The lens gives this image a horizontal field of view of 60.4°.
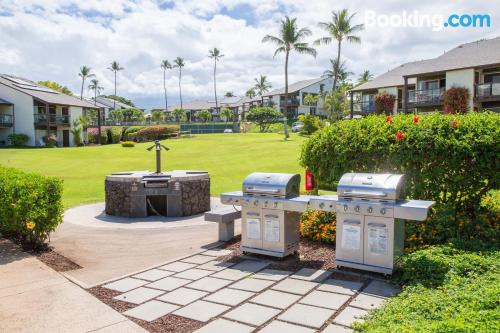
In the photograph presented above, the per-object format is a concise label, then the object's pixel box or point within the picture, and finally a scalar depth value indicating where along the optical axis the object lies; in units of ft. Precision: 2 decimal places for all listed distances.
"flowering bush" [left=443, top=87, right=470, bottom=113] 109.40
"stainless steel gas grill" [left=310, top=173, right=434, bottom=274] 20.12
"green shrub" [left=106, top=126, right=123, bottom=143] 174.60
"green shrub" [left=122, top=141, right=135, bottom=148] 135.34
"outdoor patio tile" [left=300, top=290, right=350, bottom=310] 17.42
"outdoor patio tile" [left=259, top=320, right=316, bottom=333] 15.14
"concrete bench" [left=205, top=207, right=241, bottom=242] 28.04
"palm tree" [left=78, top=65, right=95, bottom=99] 314.35
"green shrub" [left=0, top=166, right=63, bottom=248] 24.52
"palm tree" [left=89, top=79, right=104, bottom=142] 353.51
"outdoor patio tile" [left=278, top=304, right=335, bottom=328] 15.81
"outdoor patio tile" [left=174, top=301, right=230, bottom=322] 16.55
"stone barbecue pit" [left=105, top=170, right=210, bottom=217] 38.04
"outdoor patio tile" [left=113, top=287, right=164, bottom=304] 18.37
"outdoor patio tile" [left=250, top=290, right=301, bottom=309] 17.60
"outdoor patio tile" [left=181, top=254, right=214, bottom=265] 24.04
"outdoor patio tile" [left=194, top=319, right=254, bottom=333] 15.24
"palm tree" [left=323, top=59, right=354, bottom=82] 224.20
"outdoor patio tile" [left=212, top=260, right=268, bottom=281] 21.50
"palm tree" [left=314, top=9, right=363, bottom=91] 156.15
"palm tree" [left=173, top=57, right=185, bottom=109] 326.24
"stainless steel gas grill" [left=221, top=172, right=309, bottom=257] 23.61
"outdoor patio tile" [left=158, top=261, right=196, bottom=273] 22.70
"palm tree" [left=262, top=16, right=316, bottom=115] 152.66
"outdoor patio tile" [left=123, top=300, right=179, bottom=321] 16.65
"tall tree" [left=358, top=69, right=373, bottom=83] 272.88
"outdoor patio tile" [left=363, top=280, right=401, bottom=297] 18.71
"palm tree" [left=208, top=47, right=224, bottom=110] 304.71
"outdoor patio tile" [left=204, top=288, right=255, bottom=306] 18.03
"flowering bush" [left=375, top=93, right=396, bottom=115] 137.82
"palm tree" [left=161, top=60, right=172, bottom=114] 334.24
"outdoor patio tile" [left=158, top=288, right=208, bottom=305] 18.16
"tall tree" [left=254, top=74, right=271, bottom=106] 346.54
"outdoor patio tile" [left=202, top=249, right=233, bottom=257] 25.70
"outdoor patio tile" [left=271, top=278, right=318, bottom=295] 19.12
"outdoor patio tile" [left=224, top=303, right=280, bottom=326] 16.06
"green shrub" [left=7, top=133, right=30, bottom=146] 142.20
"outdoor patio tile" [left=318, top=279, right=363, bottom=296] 19.02
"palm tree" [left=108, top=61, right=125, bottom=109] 338.54
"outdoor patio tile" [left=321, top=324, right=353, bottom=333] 15.02
